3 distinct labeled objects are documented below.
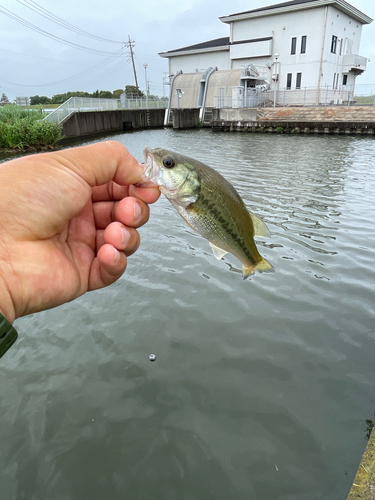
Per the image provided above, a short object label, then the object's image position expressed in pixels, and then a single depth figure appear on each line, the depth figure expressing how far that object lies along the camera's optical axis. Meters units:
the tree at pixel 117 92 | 77.75
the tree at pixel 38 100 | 78.44
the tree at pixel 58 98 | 76.12
